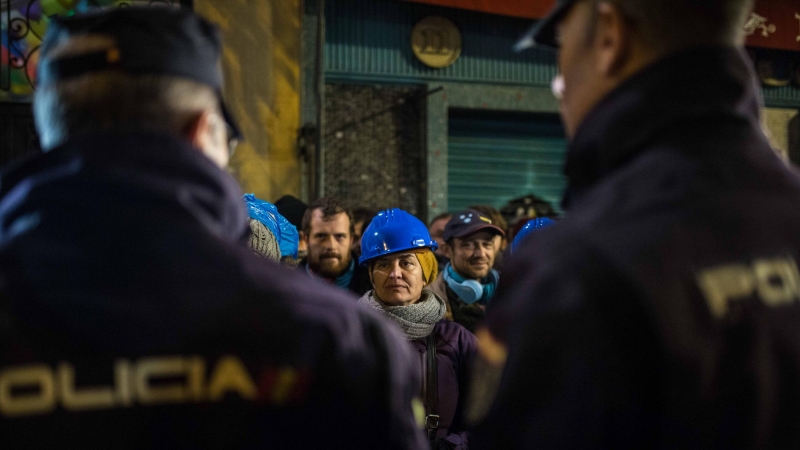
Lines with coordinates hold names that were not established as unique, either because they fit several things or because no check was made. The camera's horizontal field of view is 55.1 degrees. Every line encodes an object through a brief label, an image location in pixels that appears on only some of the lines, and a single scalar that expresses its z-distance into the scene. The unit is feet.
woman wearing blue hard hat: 11.88
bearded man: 17.24
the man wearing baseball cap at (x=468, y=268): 16.60
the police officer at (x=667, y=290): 3.89
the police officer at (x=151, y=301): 3.97
